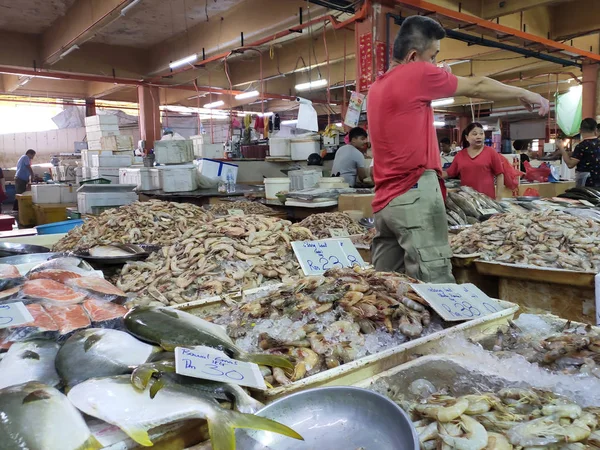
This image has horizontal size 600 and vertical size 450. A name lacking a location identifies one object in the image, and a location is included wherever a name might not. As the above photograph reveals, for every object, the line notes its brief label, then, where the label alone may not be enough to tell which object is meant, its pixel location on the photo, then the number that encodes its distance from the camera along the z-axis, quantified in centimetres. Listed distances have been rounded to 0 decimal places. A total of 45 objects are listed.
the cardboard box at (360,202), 505
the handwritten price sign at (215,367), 120
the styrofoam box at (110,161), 889
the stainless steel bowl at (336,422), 115
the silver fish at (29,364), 125
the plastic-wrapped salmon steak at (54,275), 212
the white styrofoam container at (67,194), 909
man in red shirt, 286
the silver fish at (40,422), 97
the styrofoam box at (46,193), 898
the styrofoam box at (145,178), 680
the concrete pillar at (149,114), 1502
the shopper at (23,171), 1385
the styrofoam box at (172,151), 739
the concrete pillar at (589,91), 1196
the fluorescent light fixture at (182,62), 927
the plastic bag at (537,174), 958
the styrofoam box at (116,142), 973
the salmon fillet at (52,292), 185
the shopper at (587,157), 668
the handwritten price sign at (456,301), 190
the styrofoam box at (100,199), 635
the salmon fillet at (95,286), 201
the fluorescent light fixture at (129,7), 768
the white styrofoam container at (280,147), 793
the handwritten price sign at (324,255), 276
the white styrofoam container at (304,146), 774
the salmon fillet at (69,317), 159
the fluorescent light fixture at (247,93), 1342
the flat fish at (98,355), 126
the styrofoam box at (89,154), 912
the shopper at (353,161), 632
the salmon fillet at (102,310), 169
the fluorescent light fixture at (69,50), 1054
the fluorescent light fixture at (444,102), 1796
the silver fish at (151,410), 104
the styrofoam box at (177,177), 667
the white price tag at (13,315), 150
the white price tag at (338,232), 420
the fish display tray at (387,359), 137
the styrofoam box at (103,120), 1009
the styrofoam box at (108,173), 884
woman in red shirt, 527
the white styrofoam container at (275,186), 578
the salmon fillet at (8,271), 214
